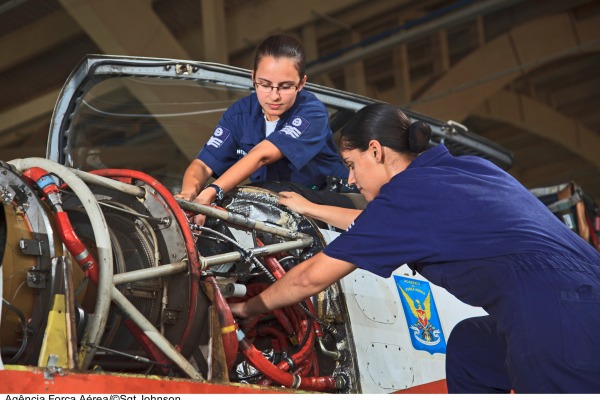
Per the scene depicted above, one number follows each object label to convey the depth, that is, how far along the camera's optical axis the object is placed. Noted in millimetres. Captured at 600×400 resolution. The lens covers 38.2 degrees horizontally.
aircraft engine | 2348
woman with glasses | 3426
